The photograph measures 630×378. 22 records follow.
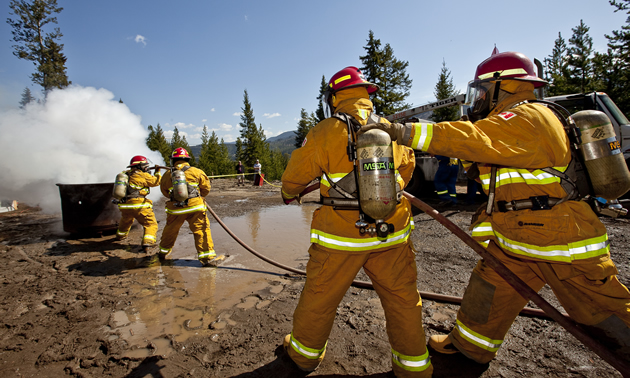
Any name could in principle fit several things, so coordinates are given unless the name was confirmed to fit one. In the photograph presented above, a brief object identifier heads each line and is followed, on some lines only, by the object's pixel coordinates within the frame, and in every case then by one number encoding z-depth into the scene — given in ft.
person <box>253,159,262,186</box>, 64.41
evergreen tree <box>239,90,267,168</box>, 123.13
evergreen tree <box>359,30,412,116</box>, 76.18
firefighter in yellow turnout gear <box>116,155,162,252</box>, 18.79
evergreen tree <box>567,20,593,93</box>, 70.60
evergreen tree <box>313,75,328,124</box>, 130.72
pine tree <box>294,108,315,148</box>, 150.00
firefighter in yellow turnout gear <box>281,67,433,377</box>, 6.36
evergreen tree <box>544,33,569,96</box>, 71.58
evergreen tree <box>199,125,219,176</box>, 118.21
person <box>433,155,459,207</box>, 24.50
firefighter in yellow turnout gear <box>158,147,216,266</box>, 15.16
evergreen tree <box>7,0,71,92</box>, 72.90
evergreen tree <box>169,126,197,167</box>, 170.76
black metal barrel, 20.43
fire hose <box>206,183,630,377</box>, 5.04
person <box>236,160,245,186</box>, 66.54
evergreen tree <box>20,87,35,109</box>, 116.78
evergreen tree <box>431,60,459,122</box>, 93.53
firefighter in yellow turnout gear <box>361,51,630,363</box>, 5.27
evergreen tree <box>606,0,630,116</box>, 56.54
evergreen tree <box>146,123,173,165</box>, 137.49
